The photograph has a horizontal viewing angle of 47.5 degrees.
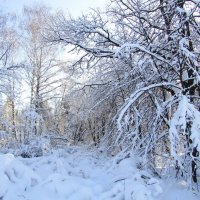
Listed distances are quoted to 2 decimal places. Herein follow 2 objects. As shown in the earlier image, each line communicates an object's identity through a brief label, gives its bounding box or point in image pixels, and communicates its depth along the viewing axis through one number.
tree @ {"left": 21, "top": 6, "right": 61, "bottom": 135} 12.27
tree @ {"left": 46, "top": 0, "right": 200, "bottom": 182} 4.14
